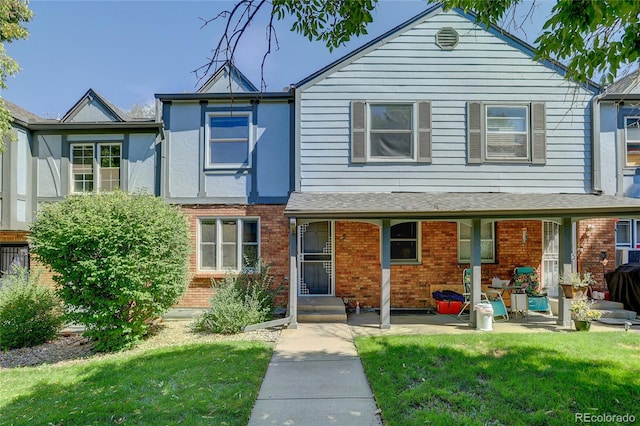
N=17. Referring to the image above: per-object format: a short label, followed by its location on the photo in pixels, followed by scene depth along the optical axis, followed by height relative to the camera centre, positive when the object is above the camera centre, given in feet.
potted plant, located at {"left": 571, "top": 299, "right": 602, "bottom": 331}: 23.85 -6.45
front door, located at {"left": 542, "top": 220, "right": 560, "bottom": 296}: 32.78 -2.98
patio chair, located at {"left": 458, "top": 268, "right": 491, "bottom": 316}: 29.11 -5.86
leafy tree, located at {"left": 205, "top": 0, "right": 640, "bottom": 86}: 10.23 +7.06
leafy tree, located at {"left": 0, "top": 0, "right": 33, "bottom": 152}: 25.27 +15.30
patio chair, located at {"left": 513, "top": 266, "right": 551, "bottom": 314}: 28.37 -5.88
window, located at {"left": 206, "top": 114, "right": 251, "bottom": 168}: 31.83 +8.11
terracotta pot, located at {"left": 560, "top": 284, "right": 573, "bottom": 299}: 25.32 -4.92
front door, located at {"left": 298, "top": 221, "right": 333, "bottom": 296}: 32.27 -3.04
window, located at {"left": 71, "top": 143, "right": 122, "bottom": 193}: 32.58 +5.66
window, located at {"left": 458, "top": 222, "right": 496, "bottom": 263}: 32.45 -1.74
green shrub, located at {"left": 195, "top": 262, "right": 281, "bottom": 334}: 24.73 -6.28
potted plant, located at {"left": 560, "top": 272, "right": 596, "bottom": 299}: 24.84 -4.32
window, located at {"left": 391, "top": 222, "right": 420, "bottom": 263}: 32.50 -1.65
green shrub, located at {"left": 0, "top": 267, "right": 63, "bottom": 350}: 24.31 -6.63
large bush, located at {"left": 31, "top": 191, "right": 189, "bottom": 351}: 21.44 -2.30
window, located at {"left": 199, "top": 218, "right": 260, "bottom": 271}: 31.37 -1.76
